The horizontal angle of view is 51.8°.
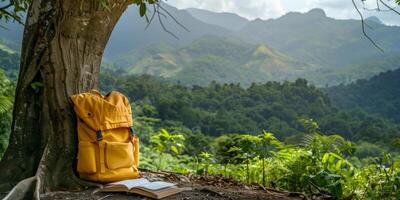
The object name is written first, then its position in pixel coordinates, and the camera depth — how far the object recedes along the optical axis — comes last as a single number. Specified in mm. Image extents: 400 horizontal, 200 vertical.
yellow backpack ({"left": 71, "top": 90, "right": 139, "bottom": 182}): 2820
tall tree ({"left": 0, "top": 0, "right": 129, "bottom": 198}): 2854
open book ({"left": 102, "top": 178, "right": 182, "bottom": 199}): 2619
